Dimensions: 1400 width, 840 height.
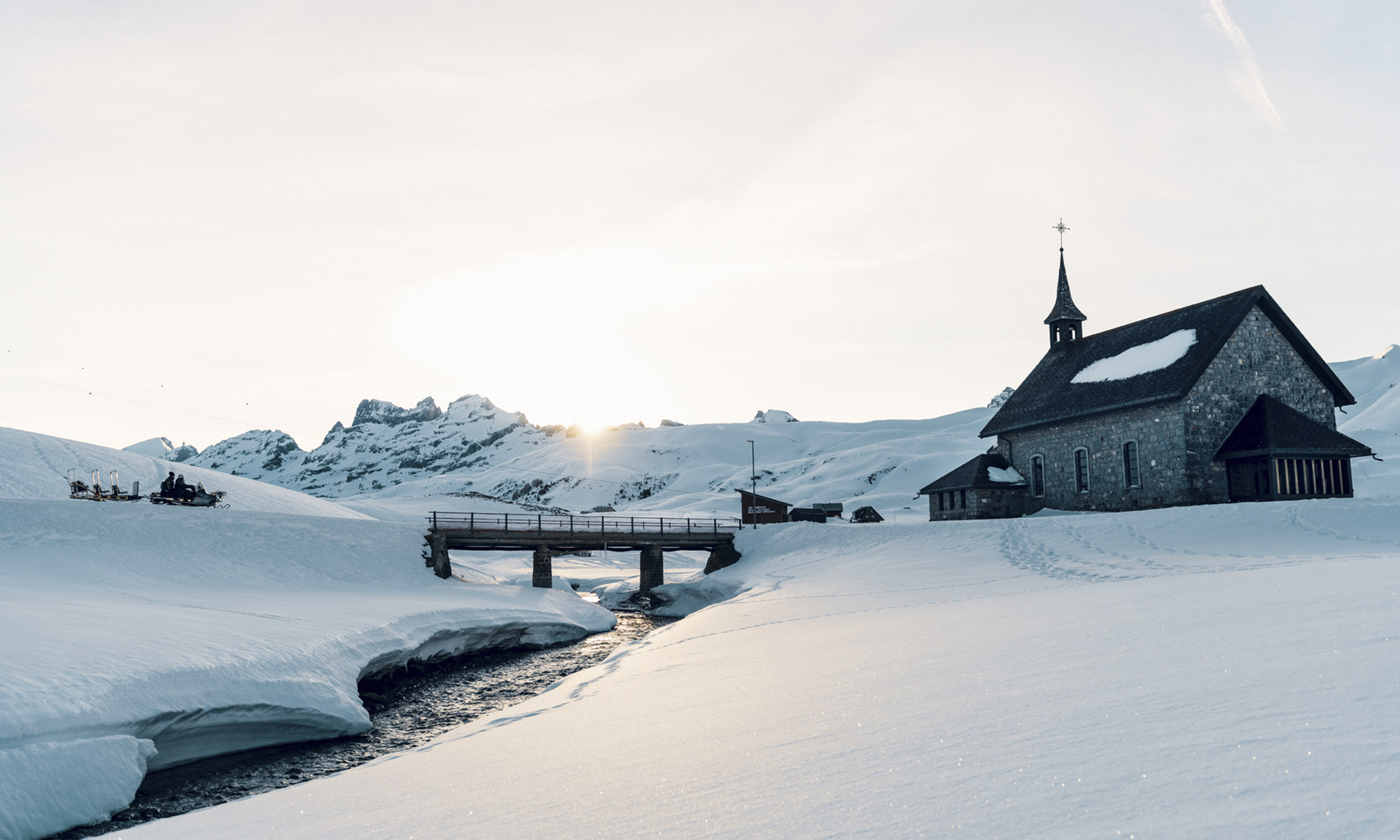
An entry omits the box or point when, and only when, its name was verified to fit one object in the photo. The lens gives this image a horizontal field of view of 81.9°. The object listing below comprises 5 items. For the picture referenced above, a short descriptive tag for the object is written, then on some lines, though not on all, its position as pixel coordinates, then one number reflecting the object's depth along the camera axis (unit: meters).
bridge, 38.94
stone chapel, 34.16
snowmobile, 38.22
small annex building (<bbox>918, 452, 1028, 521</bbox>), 43.91
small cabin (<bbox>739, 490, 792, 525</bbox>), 54.41
